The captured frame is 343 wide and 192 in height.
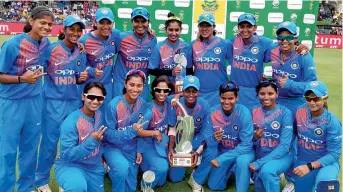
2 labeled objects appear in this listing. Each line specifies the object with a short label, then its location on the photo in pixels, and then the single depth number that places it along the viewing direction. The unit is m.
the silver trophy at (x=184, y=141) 4.80
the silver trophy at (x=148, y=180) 4.59
